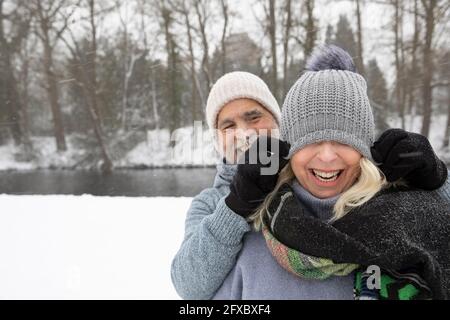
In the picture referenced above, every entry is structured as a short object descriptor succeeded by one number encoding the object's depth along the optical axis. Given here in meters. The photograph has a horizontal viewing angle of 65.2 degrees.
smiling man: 1.16
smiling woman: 0.99
